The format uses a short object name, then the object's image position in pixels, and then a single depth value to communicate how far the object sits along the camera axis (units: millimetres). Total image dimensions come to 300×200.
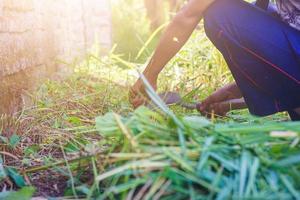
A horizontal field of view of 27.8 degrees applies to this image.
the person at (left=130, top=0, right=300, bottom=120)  2258
